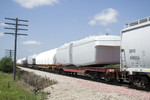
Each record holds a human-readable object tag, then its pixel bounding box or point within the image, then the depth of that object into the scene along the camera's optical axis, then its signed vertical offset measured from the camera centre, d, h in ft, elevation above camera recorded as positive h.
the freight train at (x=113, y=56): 31.27 +1.18
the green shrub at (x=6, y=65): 101.67 -1.84
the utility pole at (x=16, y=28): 62.46 +11.80
